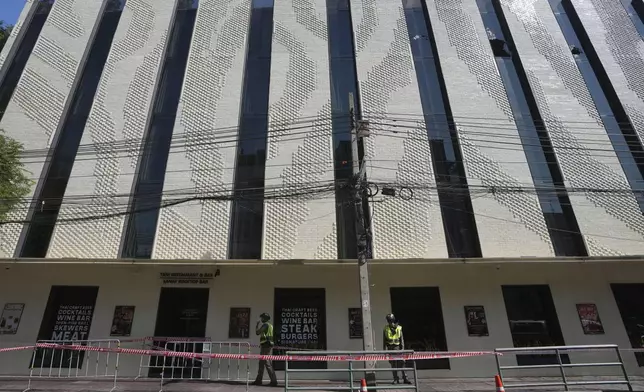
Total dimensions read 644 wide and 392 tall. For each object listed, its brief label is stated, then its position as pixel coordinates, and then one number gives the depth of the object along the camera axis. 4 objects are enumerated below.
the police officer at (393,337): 9.59
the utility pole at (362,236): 8.96
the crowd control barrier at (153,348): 10.98
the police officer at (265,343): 8.80
